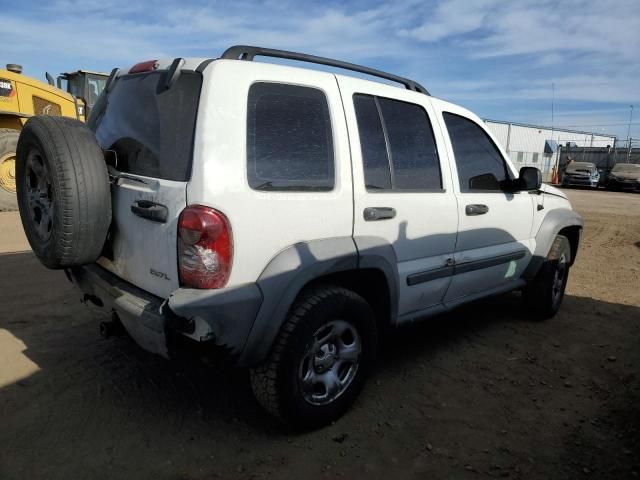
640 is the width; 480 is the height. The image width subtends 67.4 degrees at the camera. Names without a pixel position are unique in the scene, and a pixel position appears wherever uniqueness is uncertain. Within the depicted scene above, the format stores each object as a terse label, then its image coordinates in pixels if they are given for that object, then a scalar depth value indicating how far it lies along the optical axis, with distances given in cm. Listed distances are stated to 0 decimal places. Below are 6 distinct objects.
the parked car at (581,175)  2262
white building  3136
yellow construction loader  870
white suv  217
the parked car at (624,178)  2086
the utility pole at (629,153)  2670
